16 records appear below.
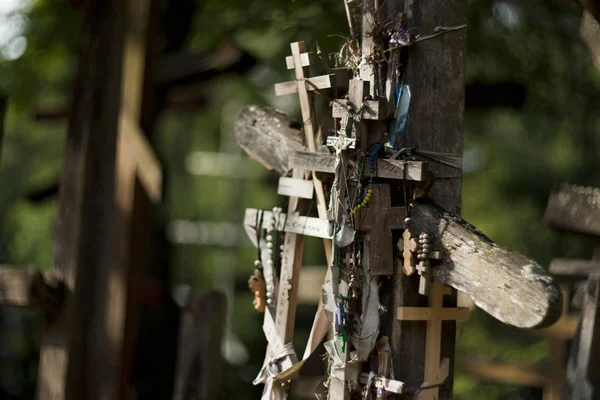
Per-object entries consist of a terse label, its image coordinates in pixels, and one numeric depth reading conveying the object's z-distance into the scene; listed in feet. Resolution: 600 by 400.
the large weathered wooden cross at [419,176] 14.88
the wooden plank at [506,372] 36.63
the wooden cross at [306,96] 17.80
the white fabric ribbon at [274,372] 18.28
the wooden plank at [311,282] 39.52
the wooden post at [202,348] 24.38
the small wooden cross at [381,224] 15.75
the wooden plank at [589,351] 21.27
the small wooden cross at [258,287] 19.19
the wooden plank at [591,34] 19.53
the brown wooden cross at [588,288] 21.22
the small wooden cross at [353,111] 16.19
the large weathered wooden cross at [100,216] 26.89
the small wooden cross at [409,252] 15.15
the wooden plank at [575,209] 21.16
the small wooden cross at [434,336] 15.76
